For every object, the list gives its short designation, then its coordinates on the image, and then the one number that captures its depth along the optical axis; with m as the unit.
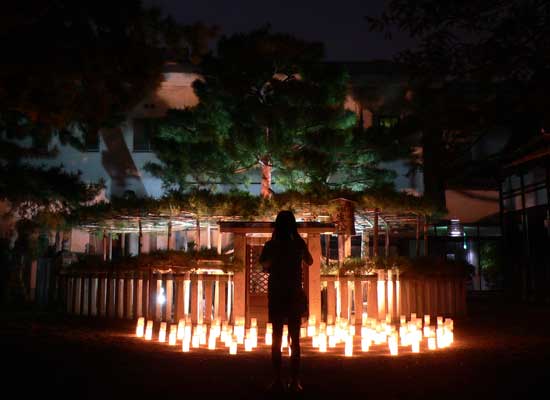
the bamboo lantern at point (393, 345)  7.82
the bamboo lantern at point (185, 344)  8.07
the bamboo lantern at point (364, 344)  8.19
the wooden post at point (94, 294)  12.84
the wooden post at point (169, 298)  11.63
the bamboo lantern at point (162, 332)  9.32
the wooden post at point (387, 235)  15.47
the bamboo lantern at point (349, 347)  7.63
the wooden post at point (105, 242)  16.59
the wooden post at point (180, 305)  11.57
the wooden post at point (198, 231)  14.29
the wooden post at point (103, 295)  12.69
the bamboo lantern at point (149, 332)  9.62
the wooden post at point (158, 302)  11.75
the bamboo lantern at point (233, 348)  7.77
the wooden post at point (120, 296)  12.37
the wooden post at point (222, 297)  11.50
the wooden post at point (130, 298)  12.21
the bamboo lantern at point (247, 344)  8.23
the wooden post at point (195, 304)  11.34
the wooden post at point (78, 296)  13.14
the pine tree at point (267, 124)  15.81
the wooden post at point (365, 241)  17.61
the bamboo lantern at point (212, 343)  8.43
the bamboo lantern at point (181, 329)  9.25
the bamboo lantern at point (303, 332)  10.42
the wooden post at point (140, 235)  14.96
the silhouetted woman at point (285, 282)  5.55
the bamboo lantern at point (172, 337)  8.94
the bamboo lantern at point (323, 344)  8.13
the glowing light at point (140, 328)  9.90
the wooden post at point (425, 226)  13.94
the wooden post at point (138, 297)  12.05
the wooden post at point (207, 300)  11.44
